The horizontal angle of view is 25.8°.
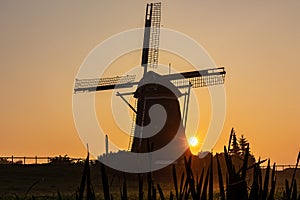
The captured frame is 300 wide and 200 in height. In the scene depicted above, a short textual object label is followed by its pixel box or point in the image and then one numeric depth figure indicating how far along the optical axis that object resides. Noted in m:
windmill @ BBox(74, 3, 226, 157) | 42.44
